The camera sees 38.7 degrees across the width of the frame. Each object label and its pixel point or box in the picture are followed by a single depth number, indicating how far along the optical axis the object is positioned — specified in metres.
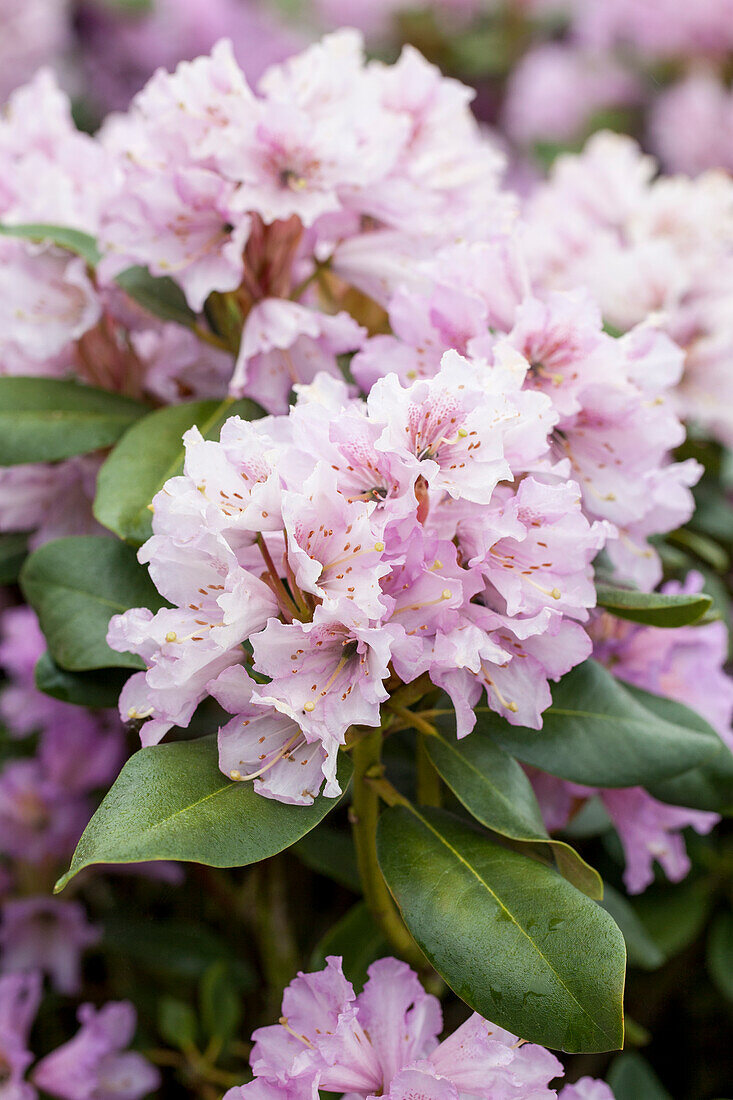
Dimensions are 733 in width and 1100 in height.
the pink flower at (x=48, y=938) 1.22
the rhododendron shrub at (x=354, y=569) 0.62
